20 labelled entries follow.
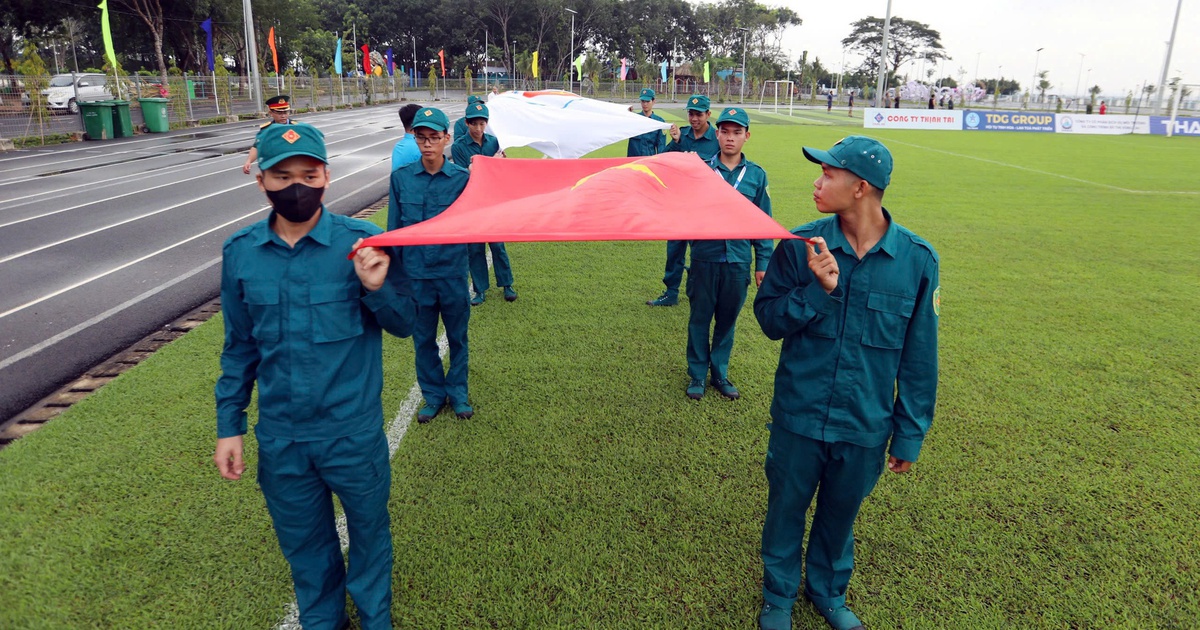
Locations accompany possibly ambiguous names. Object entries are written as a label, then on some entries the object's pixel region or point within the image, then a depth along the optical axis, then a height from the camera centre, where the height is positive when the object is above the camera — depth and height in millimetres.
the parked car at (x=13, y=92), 19964 +781
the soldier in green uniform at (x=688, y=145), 5914 -104
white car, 26266 +1198
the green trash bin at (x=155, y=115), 24488 +276
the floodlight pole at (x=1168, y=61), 36625 +4571
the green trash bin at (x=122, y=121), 22438 +35
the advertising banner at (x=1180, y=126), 33625 +927
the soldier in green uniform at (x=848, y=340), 2408 -719
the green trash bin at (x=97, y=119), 21531 +69
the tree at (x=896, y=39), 95750 +13871
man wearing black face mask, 2295 -758
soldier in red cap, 8289 +229
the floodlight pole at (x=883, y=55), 30125 +3678
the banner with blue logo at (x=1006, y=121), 34469 +994
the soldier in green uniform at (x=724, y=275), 4664 -962
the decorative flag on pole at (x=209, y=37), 33059 +4171
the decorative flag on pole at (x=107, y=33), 21312 +2718
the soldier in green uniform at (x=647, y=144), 8297 -131
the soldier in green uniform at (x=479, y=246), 6680 -1143
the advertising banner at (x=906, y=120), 33719 +941
